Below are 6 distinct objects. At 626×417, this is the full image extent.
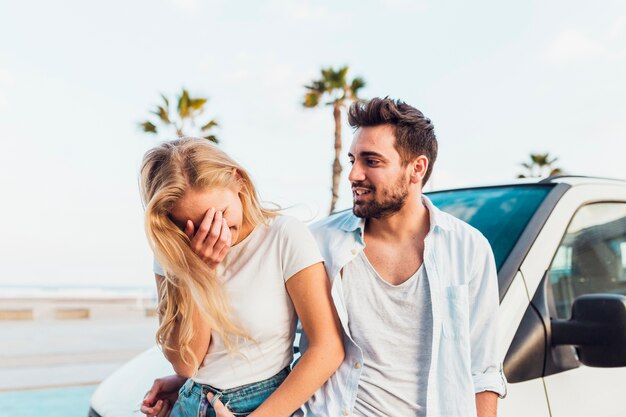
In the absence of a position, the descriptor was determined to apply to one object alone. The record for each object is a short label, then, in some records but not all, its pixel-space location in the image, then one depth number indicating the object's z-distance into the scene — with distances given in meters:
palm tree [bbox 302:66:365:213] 22.84
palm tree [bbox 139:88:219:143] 21.20
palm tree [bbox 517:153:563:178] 28.05
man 2.05
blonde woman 1.95
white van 2.15
